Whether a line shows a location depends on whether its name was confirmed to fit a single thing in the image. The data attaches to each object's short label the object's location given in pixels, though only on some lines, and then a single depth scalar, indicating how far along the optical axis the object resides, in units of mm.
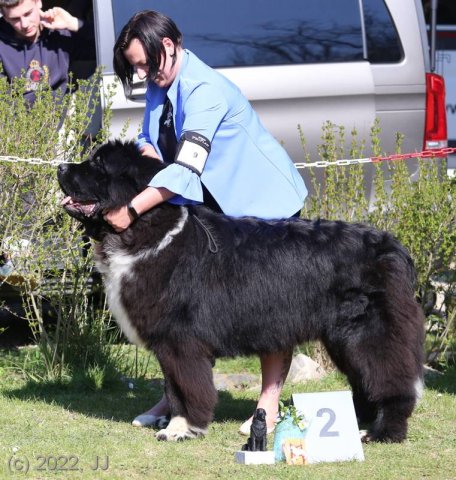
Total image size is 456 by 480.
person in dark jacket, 12844
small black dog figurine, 8482
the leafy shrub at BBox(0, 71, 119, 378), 11055
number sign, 8602
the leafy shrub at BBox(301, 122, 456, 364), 12148
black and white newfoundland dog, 9180
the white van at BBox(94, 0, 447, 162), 12906
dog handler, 9078
